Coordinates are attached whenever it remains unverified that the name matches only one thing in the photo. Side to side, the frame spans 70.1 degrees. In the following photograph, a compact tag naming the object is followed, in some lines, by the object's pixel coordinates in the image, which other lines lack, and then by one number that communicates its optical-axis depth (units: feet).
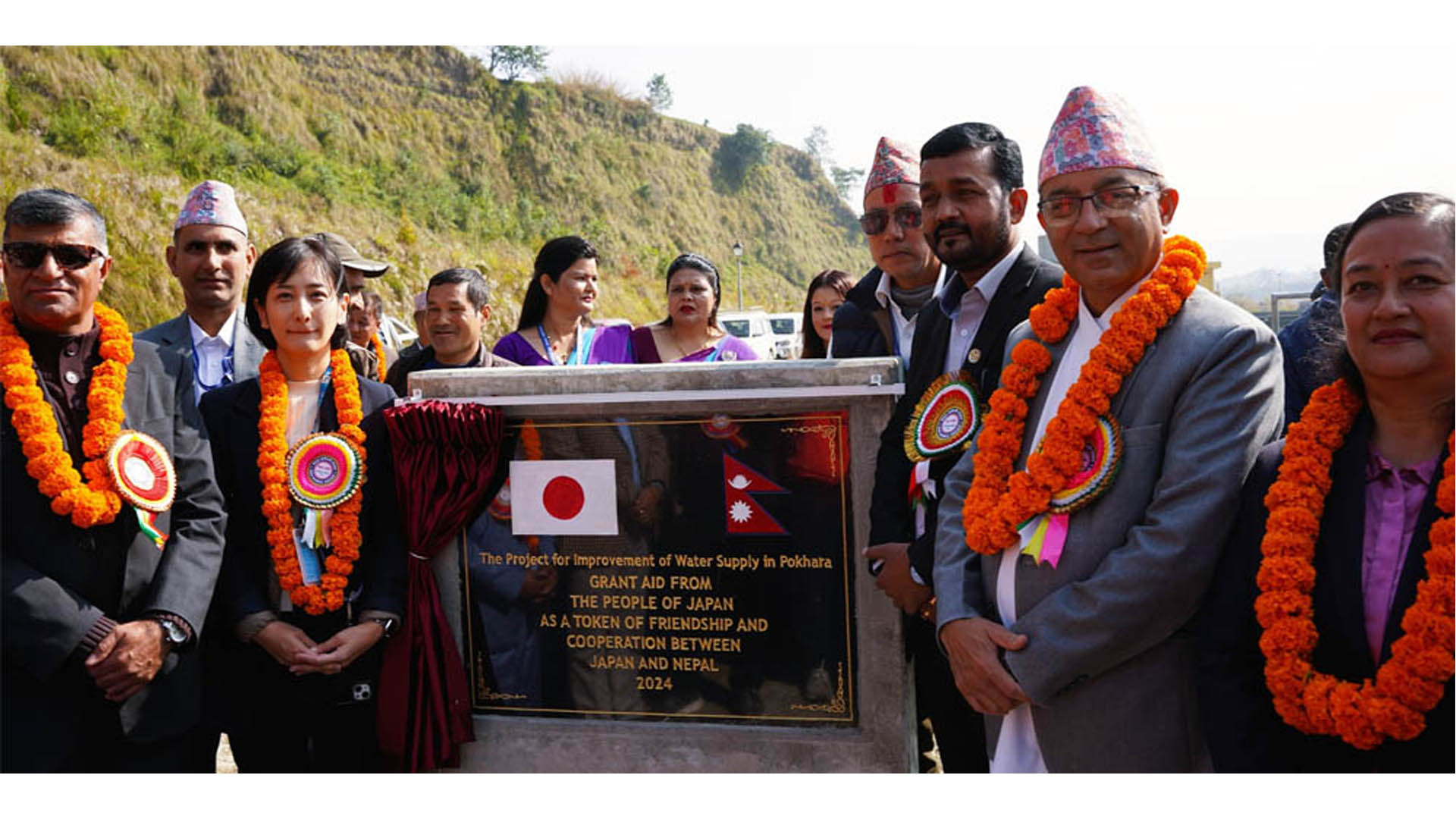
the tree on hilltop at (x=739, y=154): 179.83
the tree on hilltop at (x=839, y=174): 218.59
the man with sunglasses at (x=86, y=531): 8.77
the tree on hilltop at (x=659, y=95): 176.55
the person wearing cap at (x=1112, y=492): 7.08
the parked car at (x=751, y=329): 56.24
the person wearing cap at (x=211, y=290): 11.73
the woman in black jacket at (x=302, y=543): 9.81
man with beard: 9.11
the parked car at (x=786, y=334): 59.77
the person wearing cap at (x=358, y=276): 13.37
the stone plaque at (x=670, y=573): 9.98
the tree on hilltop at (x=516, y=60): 145.48
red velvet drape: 10.23
